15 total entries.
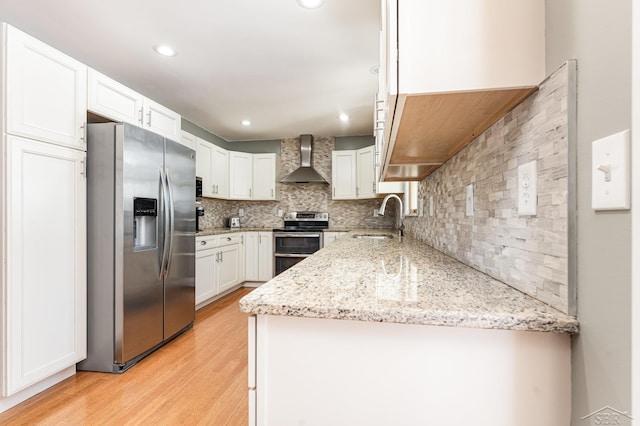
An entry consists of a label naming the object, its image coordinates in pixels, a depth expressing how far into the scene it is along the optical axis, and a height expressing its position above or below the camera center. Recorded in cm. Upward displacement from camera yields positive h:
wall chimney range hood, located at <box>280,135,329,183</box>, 477 +69
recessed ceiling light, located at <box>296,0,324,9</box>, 187 +131
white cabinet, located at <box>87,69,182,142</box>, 216 +86
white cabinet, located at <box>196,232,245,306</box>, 348 -65
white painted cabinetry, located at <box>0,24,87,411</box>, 164 -2
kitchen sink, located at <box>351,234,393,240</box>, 316 -23
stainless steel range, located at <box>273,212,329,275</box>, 449 -46
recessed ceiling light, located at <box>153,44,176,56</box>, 236 +130
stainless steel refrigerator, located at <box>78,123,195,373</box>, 209 -23
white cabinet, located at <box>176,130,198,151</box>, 360 +90
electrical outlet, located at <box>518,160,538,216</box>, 67 +6
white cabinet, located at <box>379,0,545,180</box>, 67 +37
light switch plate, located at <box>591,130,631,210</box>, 43 +6
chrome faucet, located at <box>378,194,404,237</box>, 293 -7
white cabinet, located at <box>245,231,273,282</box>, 466 -65
